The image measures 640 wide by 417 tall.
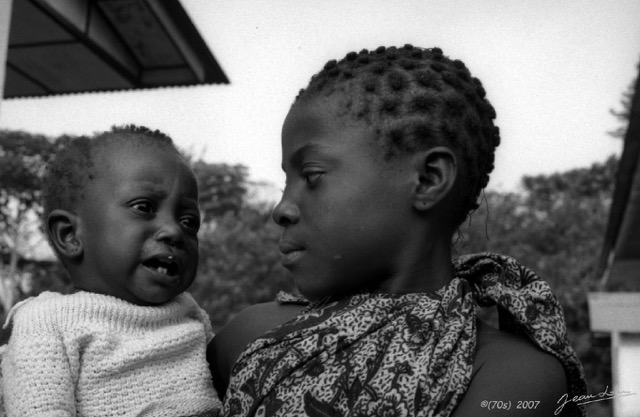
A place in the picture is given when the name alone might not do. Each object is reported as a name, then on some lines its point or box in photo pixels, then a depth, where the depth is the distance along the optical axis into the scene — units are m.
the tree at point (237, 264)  17.83
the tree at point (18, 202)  19.22
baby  1.55
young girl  1.25
